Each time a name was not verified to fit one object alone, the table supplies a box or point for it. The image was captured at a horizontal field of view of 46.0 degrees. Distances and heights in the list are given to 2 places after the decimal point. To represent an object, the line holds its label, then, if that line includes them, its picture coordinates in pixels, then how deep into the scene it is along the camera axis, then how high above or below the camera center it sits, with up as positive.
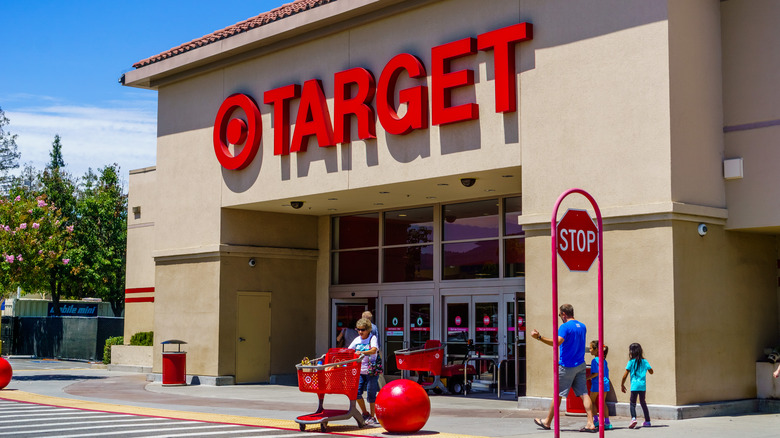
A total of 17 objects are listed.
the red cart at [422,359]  20.06 -1.05
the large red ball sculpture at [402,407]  13.58 -1.41
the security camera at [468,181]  19.78 +2.81
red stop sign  9.70 +0.77
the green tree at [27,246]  26.36 +1.89
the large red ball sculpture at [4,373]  22.06 -1.49
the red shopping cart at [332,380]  14.09 -1.06
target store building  16.38 +2.85
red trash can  24.75 -1.51
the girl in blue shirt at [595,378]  15.40 -1.12
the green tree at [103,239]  55.66 +4.52
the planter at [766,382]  17.23 -1.31
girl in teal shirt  15.14 -0.96
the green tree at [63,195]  56.78 +7.28
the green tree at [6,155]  63.90 +10.86
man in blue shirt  13.88 -0.67
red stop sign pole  9.69 +0.73
